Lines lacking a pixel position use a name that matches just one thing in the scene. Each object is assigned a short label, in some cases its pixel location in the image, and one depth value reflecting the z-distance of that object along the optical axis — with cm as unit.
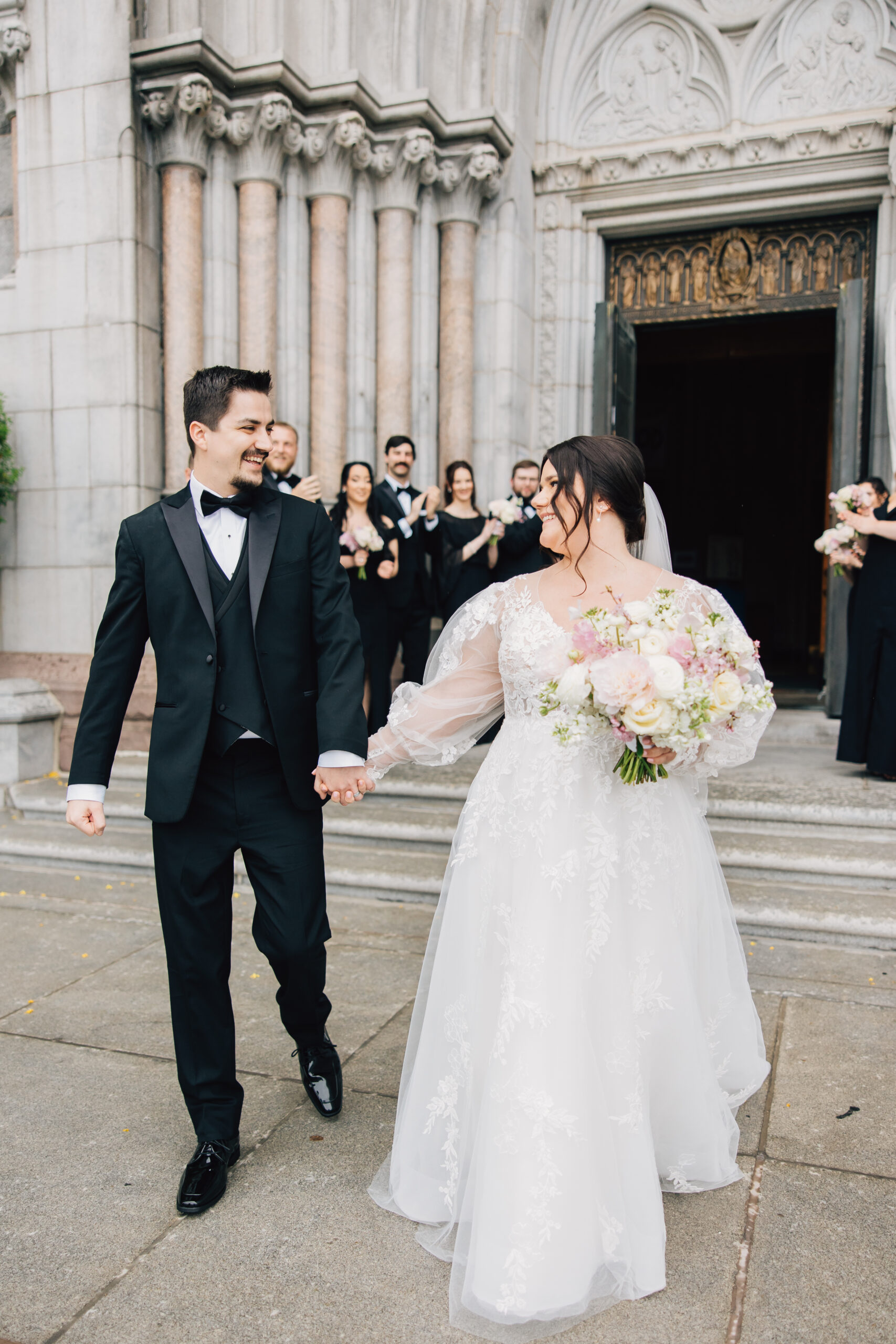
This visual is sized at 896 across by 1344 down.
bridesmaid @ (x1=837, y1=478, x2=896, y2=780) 624
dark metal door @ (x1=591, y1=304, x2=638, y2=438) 834
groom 272
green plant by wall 724
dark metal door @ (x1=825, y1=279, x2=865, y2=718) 792
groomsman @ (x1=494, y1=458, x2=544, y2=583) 715
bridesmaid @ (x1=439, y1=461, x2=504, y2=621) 715
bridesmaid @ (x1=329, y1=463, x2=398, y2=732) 658
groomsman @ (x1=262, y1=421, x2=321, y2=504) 636
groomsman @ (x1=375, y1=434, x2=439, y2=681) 692
